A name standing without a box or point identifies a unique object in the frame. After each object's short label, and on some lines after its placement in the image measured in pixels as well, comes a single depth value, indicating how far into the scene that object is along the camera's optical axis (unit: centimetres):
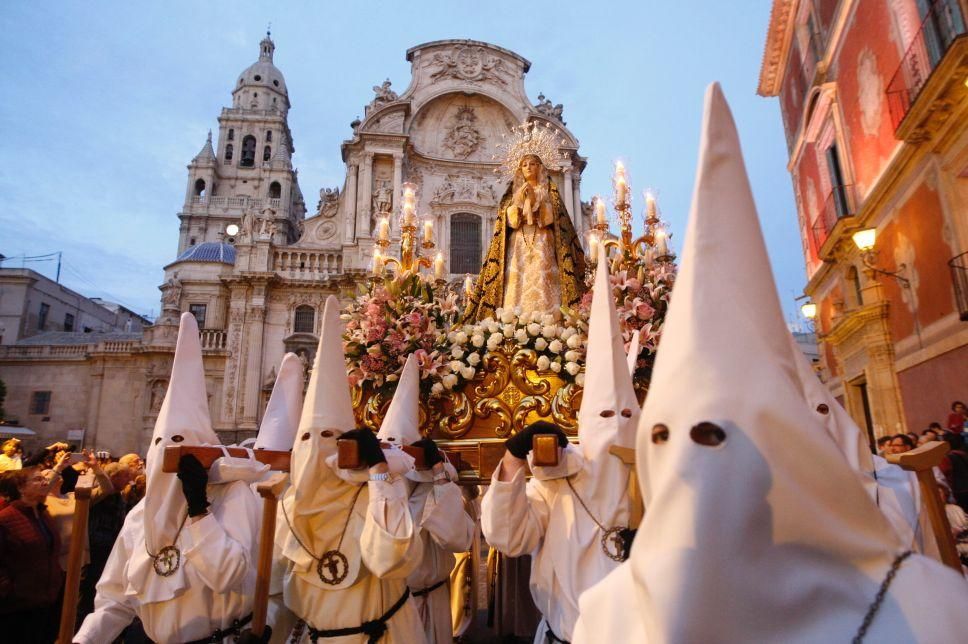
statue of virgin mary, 569
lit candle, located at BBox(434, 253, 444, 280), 649
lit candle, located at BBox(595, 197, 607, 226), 615
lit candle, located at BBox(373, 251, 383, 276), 586
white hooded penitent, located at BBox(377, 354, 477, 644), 327
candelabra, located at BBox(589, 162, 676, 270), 559
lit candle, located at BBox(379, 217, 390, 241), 644
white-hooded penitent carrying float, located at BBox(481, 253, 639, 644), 269
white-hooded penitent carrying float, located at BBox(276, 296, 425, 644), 288
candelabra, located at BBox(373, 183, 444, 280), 586
